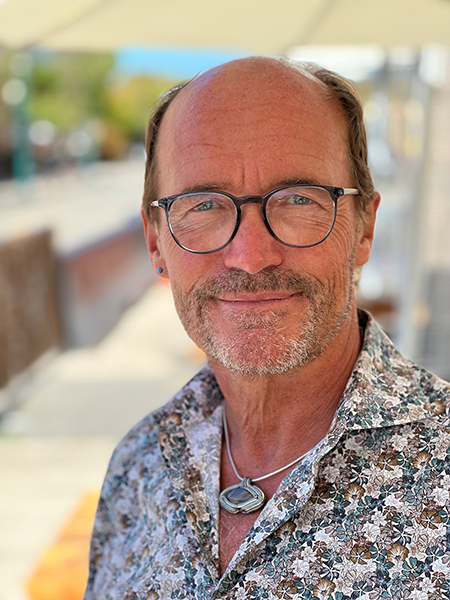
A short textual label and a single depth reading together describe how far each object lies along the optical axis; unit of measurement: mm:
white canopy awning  1304
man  577
